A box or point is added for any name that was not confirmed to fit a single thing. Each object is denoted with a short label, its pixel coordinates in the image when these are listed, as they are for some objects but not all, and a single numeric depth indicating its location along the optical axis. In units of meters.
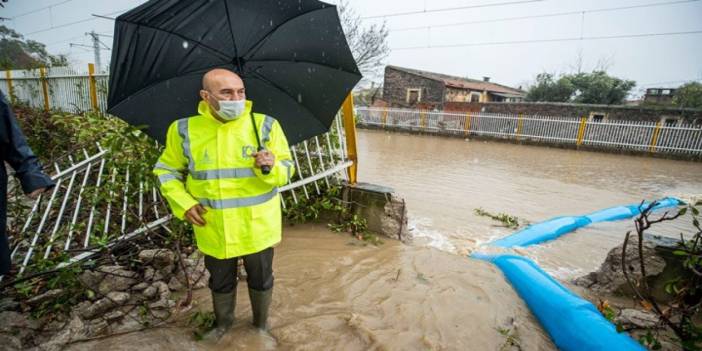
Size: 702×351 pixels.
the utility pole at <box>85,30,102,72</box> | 17.64
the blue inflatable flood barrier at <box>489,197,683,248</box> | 4.35
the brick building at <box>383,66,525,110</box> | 26.20
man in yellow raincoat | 1.70
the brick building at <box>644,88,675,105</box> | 26.86
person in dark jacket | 1.64
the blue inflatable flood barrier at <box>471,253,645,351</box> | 2.00
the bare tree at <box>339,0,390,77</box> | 20.20
